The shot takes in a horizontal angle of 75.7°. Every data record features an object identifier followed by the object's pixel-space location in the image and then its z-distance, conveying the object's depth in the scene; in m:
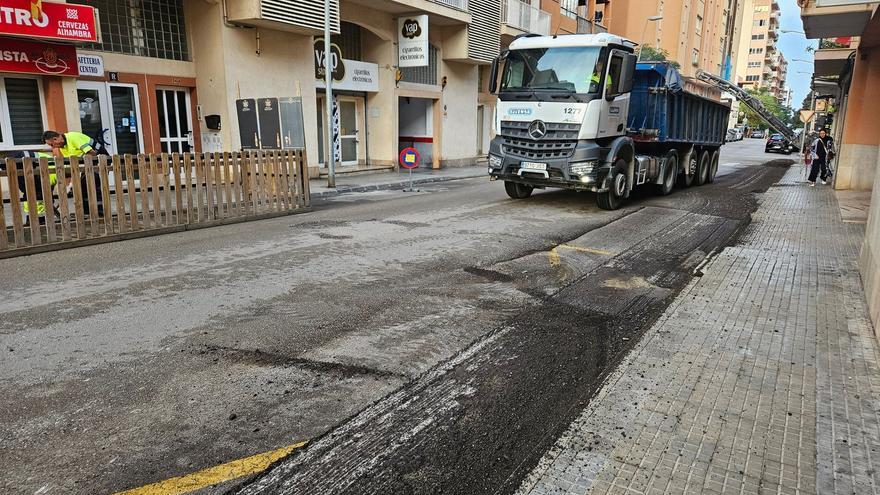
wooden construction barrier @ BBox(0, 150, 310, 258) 7.77
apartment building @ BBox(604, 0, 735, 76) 49.84
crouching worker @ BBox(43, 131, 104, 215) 8.86
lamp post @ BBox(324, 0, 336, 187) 14.51
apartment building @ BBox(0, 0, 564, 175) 11.79
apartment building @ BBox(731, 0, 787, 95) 122.00
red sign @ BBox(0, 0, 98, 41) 10.34
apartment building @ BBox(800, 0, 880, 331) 12.76
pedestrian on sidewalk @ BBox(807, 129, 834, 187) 18.27
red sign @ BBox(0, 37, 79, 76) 10.79
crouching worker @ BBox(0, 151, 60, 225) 7.75
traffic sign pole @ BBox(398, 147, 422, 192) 16.39
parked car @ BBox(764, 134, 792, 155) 42.16
